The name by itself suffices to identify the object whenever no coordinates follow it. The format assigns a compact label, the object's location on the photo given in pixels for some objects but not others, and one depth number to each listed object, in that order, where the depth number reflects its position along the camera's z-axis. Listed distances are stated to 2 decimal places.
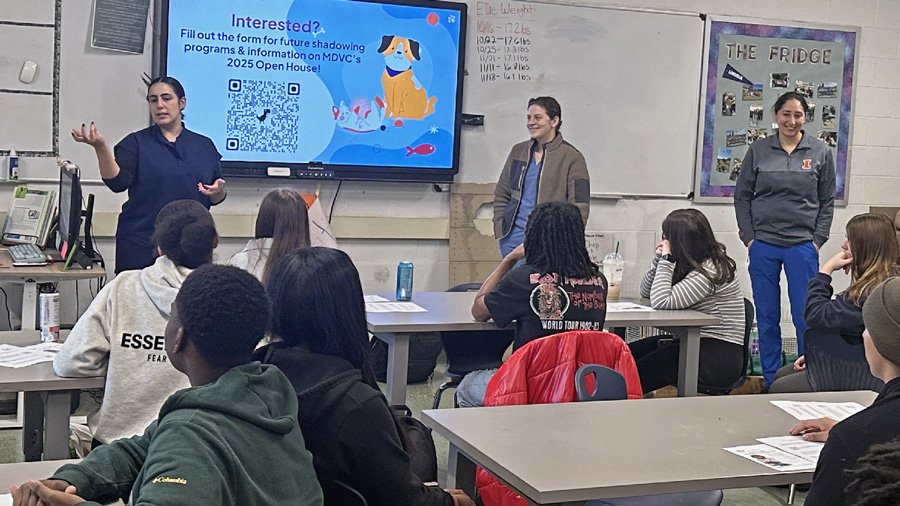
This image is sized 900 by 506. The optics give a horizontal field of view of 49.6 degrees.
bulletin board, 6.38
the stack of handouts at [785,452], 2.09
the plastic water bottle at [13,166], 5.02
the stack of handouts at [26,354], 2.70
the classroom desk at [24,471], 1.76
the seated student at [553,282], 3.31
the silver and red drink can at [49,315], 3.01
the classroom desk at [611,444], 1.92
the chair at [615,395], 2.45
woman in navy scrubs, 4.36
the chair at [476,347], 4.28
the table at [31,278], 4.20
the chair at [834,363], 3.37
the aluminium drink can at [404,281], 4.16
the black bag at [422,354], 5.25
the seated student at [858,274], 3.45
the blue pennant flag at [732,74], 6.39
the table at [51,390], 2.51
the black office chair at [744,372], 4.13
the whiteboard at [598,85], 5.92
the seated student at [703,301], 4.11
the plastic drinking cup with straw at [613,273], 4.53
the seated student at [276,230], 3.50
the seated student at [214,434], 1.37
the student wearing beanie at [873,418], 1.65
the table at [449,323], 3.60
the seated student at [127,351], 2.57
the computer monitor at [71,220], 4.19
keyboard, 4.39
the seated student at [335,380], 1.84
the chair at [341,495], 1.86
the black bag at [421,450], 2.51
